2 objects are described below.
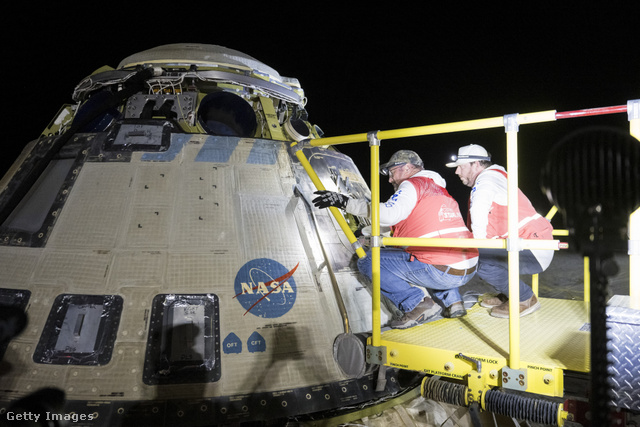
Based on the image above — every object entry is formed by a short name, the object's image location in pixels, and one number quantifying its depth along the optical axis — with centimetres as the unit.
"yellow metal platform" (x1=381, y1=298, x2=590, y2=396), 246
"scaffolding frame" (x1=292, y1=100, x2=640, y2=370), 234
